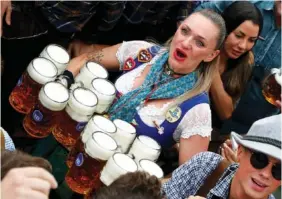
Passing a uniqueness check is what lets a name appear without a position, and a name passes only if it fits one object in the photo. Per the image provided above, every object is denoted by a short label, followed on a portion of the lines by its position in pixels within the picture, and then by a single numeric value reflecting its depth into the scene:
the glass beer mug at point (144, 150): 1.95
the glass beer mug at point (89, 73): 2.14
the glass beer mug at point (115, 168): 1.75
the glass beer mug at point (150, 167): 1.85
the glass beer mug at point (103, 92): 2.07
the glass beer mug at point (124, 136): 1.98
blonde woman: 2.12
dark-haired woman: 2.47
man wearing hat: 1.52
